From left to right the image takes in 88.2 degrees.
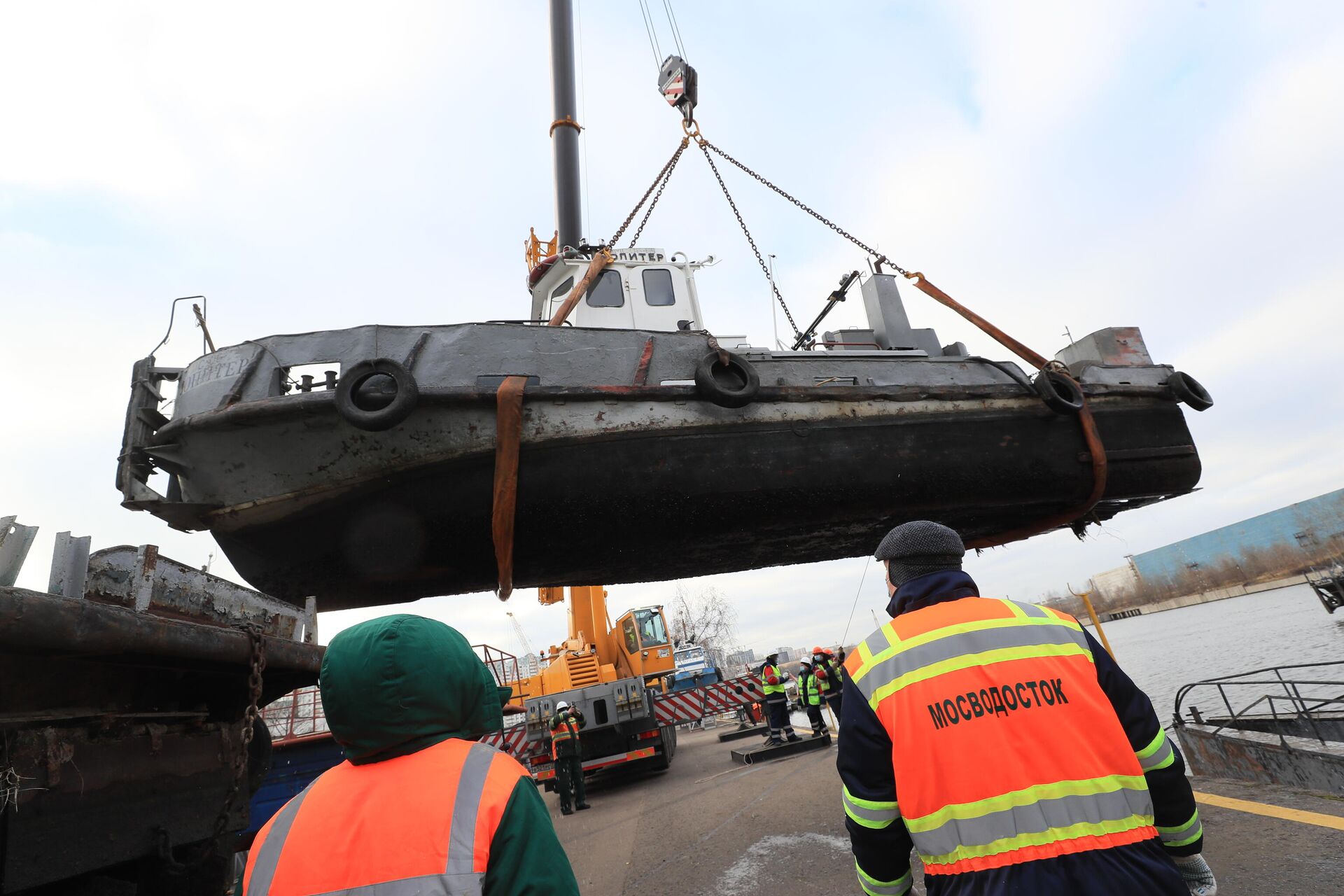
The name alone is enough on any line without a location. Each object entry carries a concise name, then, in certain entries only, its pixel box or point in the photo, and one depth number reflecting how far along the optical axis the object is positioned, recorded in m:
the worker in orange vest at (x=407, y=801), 1.02
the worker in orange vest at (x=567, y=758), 7.74
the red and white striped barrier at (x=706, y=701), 9.28
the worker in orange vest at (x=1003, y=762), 1.37
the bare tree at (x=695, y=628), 55.94
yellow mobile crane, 8.62
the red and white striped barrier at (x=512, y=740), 8.45
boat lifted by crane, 3.52
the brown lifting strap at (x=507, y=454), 3.52
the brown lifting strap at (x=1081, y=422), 4.54
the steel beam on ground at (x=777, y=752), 9.04
